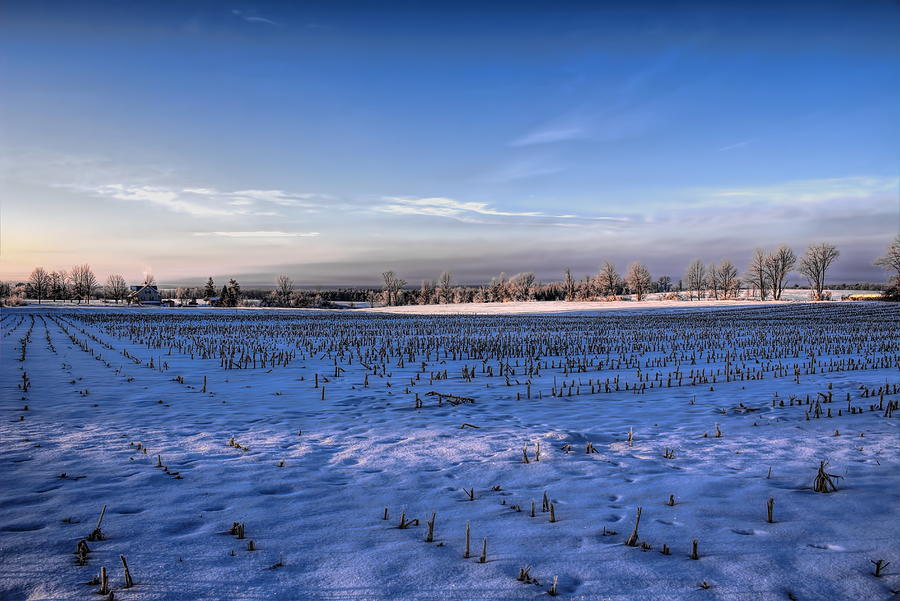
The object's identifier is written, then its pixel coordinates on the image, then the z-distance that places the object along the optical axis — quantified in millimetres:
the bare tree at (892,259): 81262
